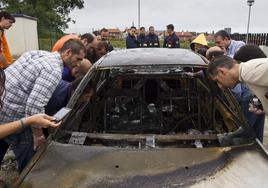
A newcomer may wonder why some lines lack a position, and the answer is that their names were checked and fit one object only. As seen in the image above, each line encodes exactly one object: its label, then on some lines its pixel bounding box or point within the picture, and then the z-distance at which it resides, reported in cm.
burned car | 120
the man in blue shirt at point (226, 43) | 307
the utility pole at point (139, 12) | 1527
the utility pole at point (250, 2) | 807
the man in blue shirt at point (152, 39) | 666
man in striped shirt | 178
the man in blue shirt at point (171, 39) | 636
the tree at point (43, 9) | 1863
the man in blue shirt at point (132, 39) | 618
